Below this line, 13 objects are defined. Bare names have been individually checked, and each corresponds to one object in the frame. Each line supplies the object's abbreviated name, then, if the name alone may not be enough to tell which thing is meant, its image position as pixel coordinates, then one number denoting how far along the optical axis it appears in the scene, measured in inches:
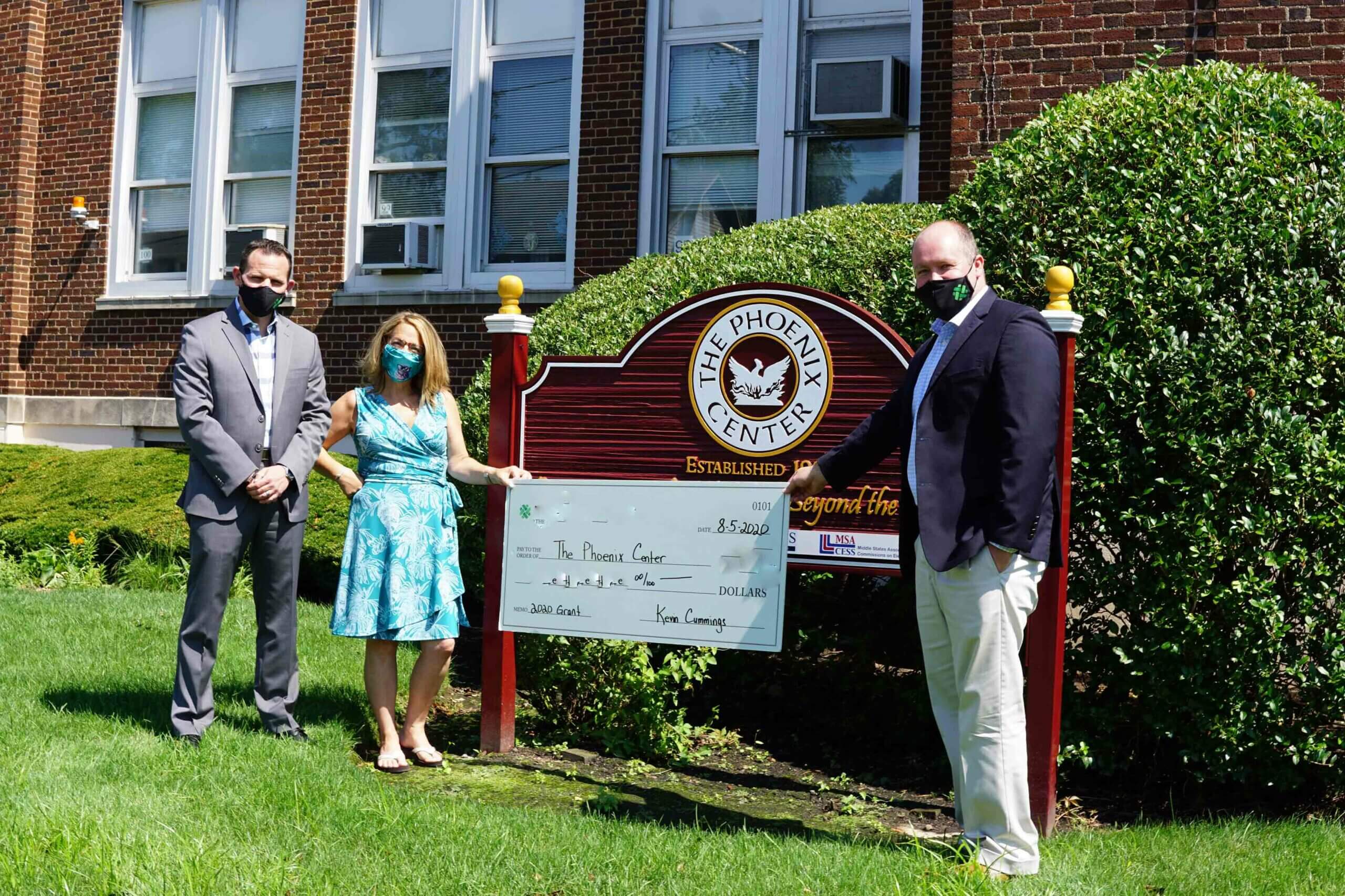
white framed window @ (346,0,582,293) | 424.8
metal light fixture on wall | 490.6
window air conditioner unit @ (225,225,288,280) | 468.4
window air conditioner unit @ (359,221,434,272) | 431.8
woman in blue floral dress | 199.0
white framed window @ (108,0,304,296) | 469.4
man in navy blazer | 149.9
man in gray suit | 200.8
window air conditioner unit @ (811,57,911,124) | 368.2
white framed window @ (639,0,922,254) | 382.6
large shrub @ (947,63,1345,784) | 179.9
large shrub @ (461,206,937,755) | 220.5
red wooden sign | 195.5
